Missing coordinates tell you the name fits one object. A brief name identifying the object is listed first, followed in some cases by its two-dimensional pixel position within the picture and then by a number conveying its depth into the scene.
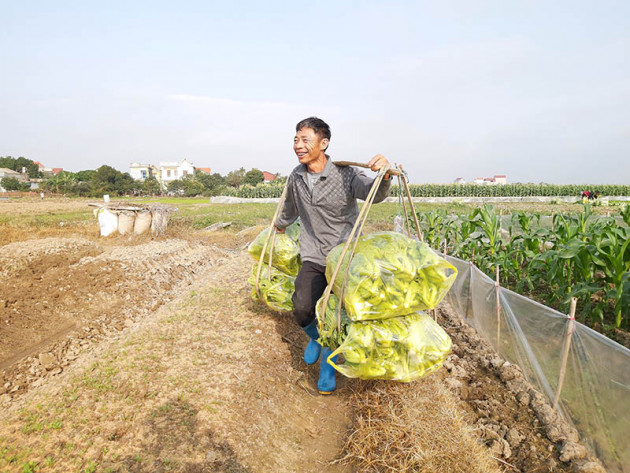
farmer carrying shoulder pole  2.87
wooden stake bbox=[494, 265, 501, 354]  3.43
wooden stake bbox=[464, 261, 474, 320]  4.37
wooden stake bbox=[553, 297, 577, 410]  2.44
